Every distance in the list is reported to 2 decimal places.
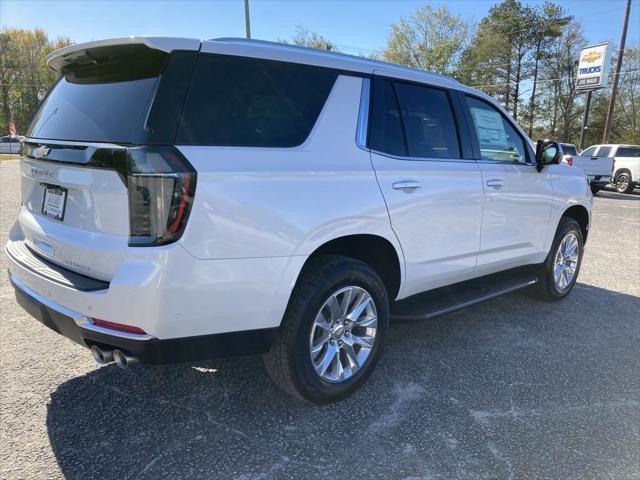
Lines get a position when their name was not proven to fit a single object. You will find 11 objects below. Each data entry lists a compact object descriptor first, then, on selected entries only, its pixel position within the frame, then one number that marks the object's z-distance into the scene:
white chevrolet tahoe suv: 2.15
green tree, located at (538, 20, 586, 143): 43.09
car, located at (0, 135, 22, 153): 41.77
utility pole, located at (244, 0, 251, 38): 16.88
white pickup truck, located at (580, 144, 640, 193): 17.88
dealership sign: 28.64
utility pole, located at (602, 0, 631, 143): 25.67
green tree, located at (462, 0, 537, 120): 42.28
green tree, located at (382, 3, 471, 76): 40.00
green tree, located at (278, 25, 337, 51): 38.75
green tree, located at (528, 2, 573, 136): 42.78
